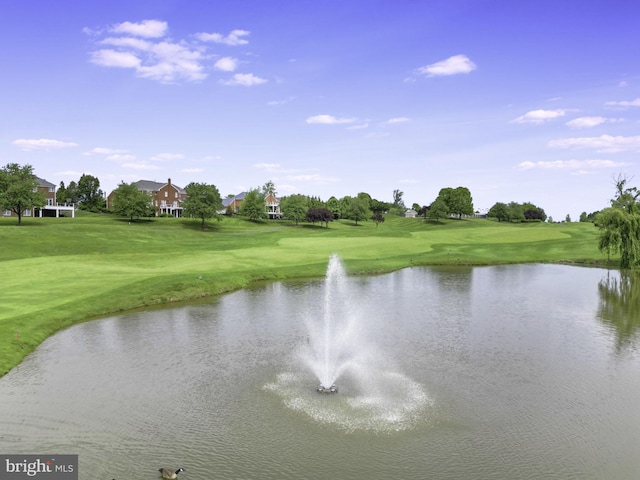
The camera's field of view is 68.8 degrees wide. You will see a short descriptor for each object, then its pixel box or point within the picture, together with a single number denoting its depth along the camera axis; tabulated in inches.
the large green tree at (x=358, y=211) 7381.9
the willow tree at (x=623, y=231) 2910.9
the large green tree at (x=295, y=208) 6446.9
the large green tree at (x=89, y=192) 7485.2
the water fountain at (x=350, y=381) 940.6
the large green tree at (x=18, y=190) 4156.0
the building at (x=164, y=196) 7091.5
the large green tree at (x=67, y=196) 7579.7
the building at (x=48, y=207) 5497.5
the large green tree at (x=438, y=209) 7480.3
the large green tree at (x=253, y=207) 6560.0
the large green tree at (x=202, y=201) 5295.3
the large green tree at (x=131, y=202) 5487.2
